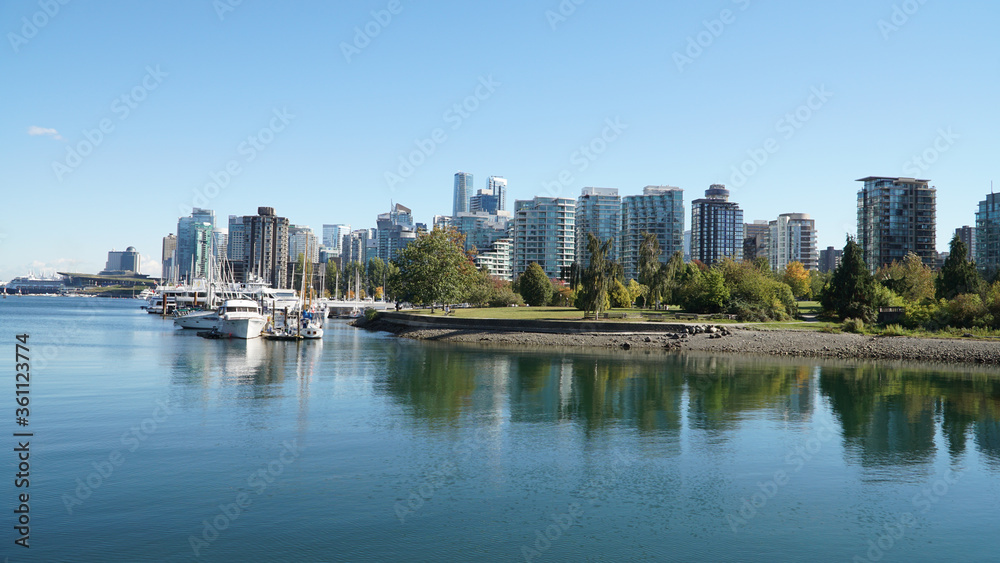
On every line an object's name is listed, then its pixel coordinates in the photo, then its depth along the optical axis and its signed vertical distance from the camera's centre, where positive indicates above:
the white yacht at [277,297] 114.75 -0.79
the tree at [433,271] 87.31 +3.30
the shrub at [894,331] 58.59 -2.11
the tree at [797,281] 117.94 +3.95
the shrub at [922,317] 59.97 -0.87
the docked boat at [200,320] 83.94 -3.57
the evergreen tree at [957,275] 67.50 +3.23
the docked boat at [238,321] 69.94 -3.02
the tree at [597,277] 69.81 +2.32
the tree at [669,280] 83.00 +2.60
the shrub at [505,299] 102.62 -0.16
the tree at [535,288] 103.25 +1.56
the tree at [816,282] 113.81 +3.86
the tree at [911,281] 75.44 +2.92
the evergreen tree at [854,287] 64.81 +1.75
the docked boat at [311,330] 70.25 -3.74
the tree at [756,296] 70.88 +0.79
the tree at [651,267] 83.44 +4.16
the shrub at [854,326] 61.36 -1.84
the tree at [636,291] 93.71 +1.30
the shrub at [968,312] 57.52 -0.36
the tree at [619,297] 88.62 +0.45
